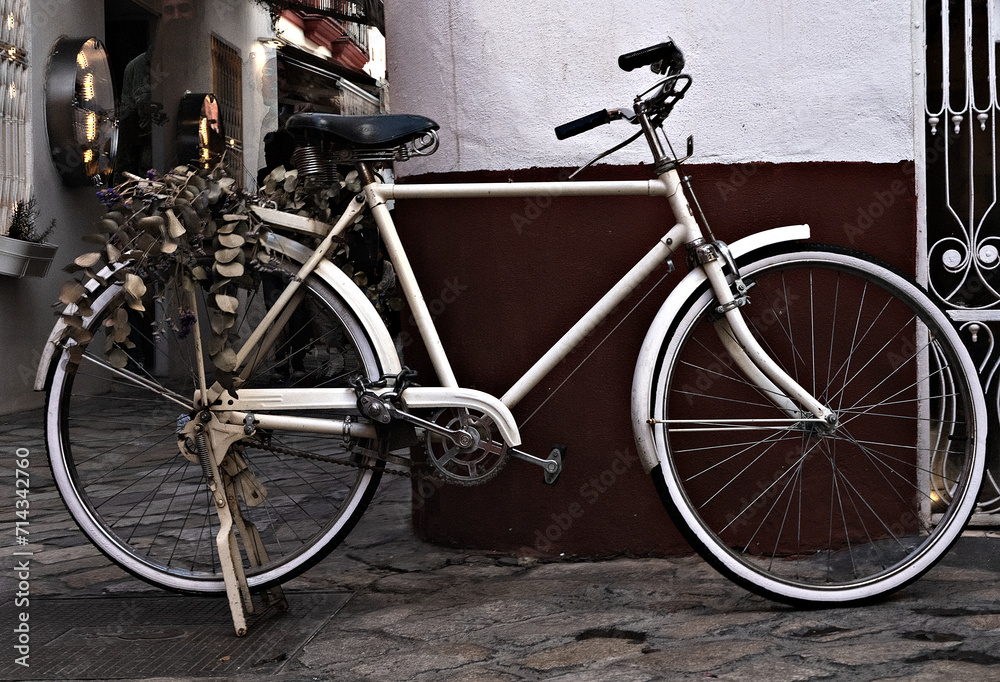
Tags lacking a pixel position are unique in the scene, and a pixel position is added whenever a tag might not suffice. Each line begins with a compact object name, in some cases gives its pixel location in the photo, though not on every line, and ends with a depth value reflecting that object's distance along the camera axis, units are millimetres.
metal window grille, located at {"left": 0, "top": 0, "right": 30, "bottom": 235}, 7242
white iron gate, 3496
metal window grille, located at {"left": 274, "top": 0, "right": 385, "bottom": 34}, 7828
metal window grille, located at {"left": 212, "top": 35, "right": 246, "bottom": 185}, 12055
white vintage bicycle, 2781
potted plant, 7137
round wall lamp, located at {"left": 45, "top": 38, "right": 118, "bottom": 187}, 7926
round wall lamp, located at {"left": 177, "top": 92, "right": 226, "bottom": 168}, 10195
